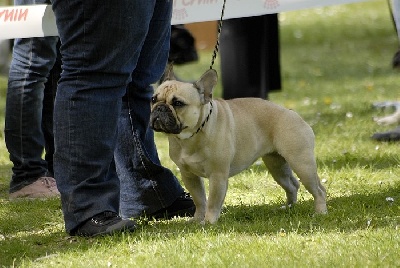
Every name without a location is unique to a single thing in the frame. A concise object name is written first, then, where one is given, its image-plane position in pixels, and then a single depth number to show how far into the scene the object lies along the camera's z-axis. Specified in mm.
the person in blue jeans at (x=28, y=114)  11383
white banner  11133
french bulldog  9200
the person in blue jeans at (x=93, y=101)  8359
